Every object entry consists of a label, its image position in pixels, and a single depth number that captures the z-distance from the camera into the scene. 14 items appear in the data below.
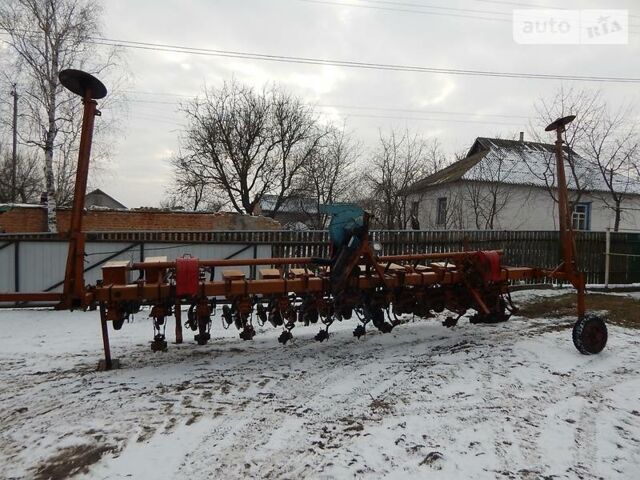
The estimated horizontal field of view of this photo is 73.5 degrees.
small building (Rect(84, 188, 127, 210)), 52.67
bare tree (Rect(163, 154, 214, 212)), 23.02
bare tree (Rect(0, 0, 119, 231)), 12.82
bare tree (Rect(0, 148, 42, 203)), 35.94
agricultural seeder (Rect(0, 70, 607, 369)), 3.88
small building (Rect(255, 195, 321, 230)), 23.27
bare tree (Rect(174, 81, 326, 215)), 22.83
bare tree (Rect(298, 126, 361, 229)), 22.80
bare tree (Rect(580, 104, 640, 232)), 14.22
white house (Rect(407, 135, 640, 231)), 19.61
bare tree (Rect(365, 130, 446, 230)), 19.00
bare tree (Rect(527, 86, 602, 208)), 18.25
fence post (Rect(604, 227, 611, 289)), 11.10
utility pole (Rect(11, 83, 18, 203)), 13.86
